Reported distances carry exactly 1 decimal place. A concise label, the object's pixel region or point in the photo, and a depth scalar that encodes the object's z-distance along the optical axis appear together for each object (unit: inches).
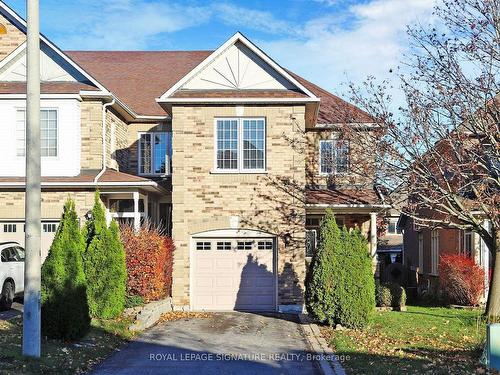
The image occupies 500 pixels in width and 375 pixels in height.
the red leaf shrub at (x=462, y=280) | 844.6
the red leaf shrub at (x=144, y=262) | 704.4
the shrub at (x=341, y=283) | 631.8
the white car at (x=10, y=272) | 693.9
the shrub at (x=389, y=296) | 801.6
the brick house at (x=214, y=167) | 805.9
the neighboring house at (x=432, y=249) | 906.7
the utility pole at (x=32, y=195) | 426.0
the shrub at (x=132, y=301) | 686.5
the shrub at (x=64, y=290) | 494.9
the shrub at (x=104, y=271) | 617.0
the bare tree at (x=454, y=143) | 677.9
